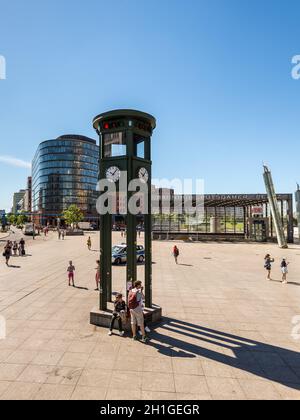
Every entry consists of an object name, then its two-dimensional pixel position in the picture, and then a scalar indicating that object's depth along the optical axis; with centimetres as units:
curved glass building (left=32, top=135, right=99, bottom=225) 11288
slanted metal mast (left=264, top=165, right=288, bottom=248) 3821
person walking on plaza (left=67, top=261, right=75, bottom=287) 1381
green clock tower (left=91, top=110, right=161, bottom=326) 886
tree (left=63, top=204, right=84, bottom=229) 7431
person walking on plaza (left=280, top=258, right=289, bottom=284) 1541
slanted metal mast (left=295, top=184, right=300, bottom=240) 3777
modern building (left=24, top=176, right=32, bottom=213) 16845
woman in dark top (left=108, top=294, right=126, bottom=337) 818
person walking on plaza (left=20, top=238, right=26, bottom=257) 2606
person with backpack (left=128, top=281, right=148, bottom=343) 775
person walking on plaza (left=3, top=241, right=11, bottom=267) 2010
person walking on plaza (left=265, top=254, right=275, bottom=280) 1612
